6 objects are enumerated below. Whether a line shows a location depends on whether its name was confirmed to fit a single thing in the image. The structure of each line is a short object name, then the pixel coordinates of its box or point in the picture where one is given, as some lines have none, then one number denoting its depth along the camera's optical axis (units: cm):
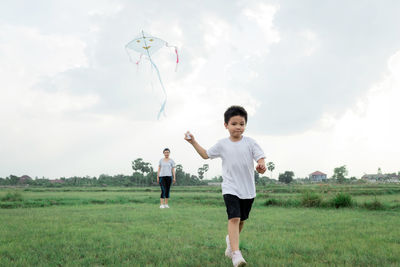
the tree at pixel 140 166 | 6117
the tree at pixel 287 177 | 8250
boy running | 375
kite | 715
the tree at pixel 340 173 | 7181
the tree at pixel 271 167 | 8634
